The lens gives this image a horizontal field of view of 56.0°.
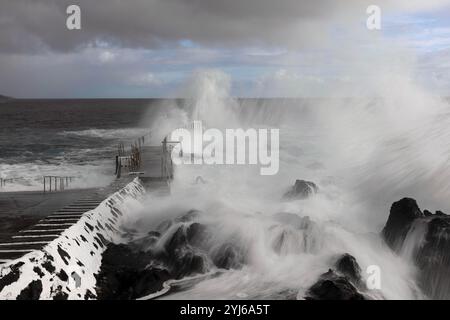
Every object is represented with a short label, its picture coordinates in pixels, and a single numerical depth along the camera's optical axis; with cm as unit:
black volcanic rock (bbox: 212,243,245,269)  1111
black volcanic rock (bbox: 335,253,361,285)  997
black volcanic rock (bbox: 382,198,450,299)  1002
